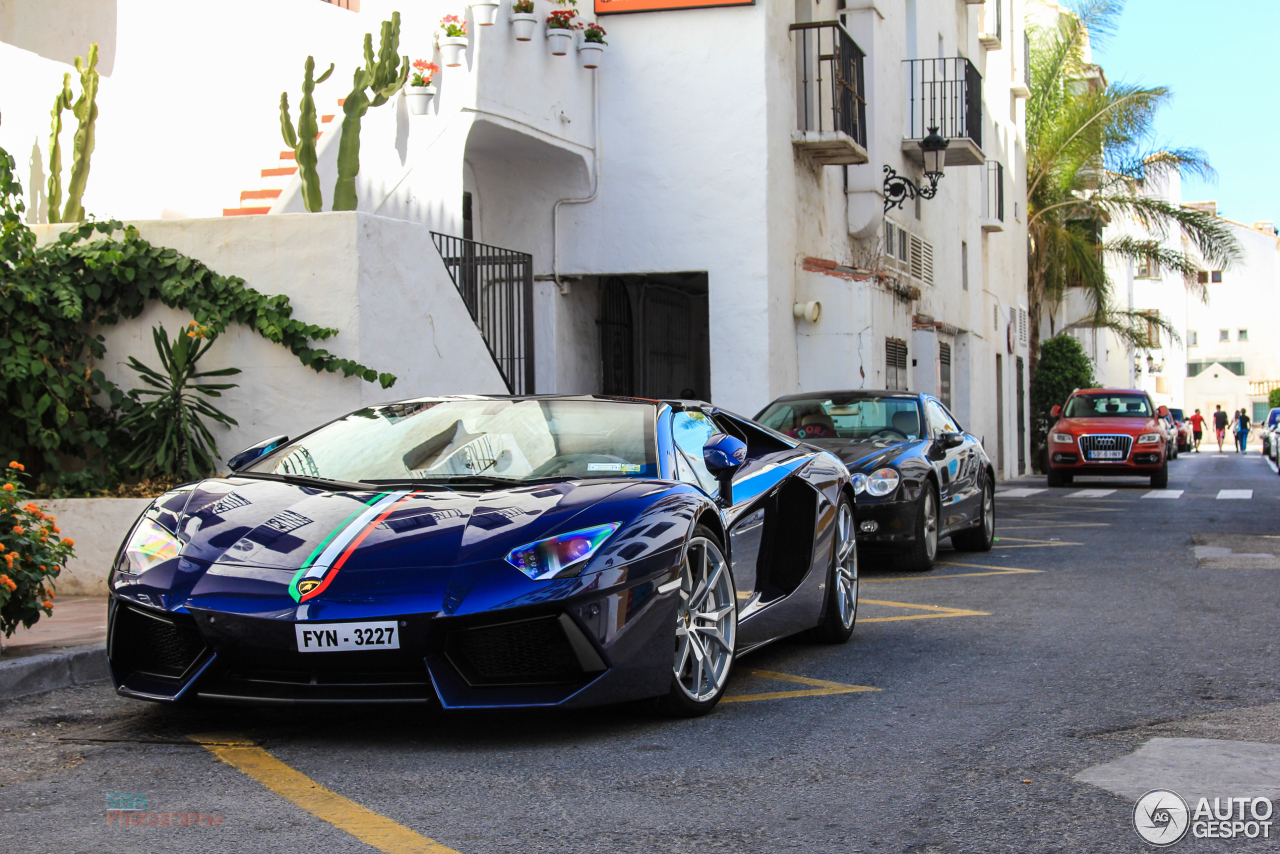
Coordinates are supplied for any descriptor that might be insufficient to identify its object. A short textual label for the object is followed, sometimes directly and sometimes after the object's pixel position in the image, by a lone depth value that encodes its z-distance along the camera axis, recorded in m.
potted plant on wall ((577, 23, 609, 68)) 14.67
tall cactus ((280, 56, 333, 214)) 11.22
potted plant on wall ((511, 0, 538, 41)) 13.34
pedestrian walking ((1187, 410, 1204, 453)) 57.94
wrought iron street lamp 19.47
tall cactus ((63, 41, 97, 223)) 11.88
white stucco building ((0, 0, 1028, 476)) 10.66
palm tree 32.34
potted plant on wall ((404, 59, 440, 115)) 12.56
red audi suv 23.06
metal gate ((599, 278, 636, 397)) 16.38
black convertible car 10.09
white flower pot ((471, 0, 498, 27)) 12.72
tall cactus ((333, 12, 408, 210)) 11.35
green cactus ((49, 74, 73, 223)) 11.86
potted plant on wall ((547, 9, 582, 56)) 14.10
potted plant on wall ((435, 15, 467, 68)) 12.55
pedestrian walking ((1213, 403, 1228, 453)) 55.75
